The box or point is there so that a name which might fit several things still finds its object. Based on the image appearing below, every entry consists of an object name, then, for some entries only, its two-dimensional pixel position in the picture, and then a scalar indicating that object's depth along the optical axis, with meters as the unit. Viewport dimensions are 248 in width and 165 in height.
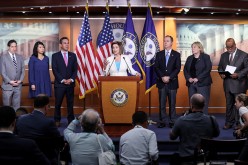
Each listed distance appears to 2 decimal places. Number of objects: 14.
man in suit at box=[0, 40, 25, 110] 9.07
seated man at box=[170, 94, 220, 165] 5.46
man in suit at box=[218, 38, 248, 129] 8.65
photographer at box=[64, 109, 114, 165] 4.61
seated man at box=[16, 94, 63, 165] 4.97
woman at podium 7.90
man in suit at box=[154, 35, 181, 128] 8.70
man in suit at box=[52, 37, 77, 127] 8.71
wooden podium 7.38
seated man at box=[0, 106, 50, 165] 3.62
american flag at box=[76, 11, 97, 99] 9.15
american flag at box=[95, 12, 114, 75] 9.15
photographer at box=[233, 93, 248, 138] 6.27
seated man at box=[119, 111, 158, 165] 5.04
